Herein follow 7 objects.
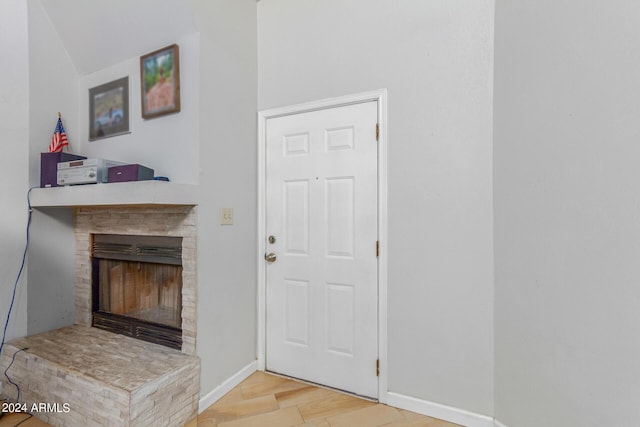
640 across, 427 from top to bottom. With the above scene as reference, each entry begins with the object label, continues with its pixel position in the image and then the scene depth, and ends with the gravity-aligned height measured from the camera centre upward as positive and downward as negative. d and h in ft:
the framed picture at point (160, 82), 6.02 +2.95
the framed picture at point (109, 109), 6.84 +2.64
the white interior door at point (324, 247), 6.27 -0.86
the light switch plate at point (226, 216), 6.45 -0.11
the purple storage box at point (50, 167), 6.49 +1.05
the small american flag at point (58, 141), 6.78 +1.74
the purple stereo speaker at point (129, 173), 5.37 +0.77
